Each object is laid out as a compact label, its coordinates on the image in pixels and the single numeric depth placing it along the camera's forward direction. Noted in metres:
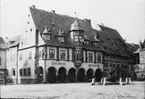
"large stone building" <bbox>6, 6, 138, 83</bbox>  50.72
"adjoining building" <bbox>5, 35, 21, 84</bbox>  57.69
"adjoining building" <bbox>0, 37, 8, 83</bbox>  45.08
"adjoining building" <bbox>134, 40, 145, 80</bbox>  69.56
